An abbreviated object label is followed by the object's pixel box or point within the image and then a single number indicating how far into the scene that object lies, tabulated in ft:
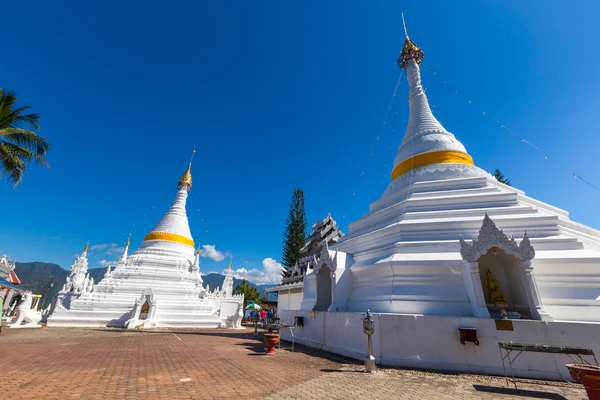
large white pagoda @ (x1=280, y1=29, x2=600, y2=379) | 22.34
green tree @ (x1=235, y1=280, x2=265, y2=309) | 136.73
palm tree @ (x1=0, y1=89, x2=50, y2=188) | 43.24
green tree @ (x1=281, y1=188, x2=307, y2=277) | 122.52
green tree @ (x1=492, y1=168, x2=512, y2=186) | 102.99
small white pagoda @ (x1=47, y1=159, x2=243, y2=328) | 61.57
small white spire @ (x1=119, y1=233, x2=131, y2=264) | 75.72
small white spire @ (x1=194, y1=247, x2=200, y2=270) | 82.99
